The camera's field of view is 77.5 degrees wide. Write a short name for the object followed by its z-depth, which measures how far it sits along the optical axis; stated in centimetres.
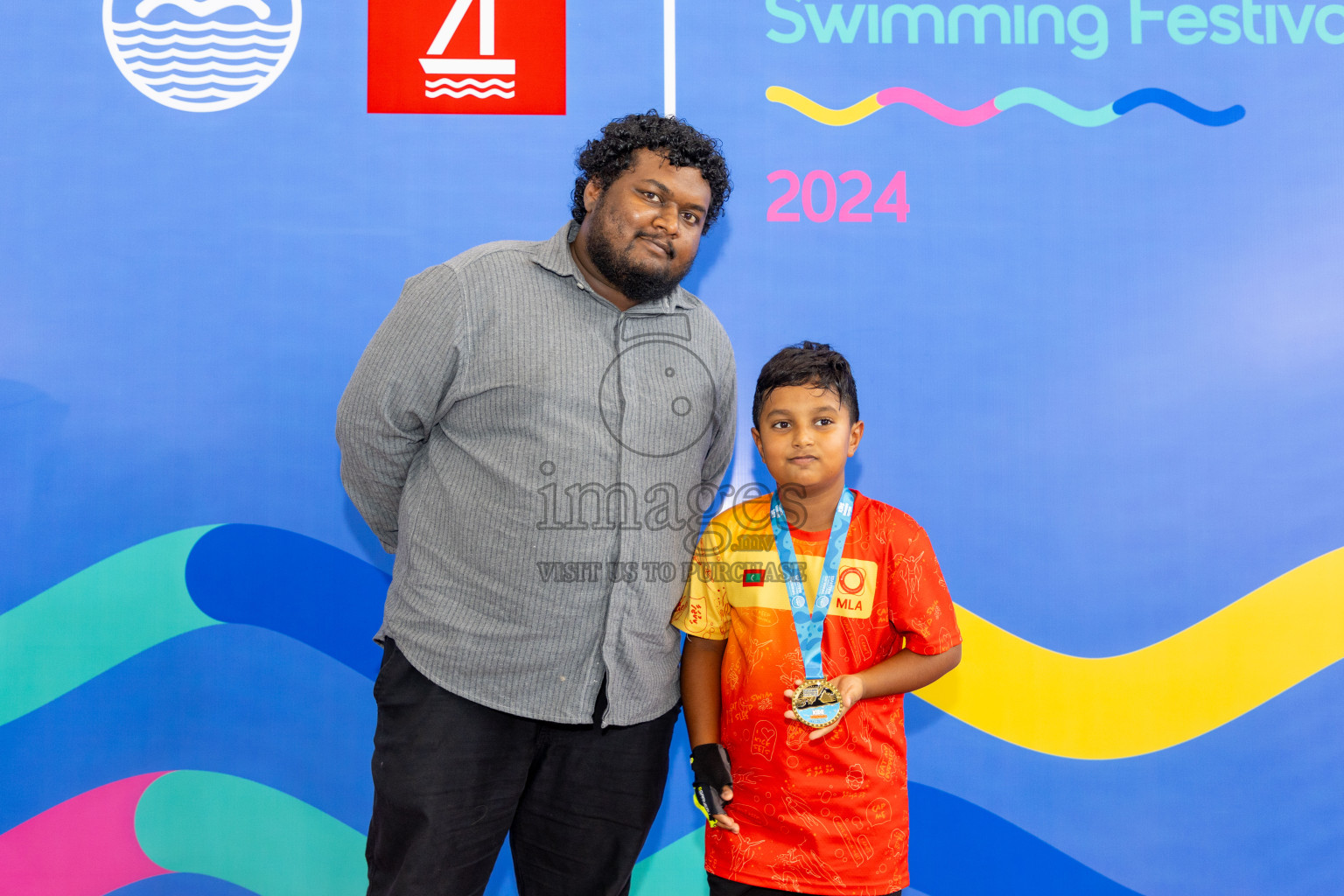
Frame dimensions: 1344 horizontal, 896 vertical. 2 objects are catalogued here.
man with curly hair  153
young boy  149
